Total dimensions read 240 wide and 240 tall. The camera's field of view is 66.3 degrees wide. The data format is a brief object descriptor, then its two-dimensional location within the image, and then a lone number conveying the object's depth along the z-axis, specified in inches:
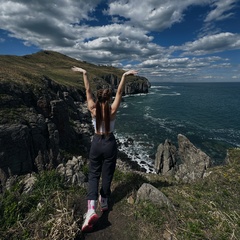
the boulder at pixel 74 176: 286.7
